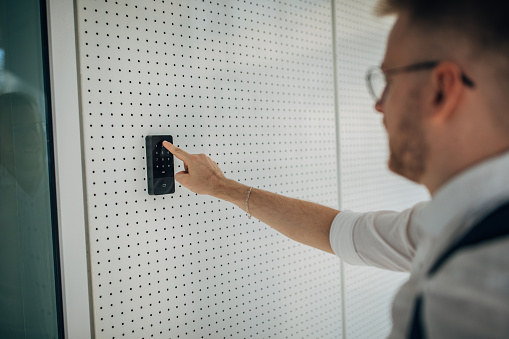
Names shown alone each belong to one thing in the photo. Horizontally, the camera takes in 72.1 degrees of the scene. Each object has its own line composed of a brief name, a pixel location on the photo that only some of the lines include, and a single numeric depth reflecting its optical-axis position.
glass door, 1.05
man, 0.59
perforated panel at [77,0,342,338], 1.23
